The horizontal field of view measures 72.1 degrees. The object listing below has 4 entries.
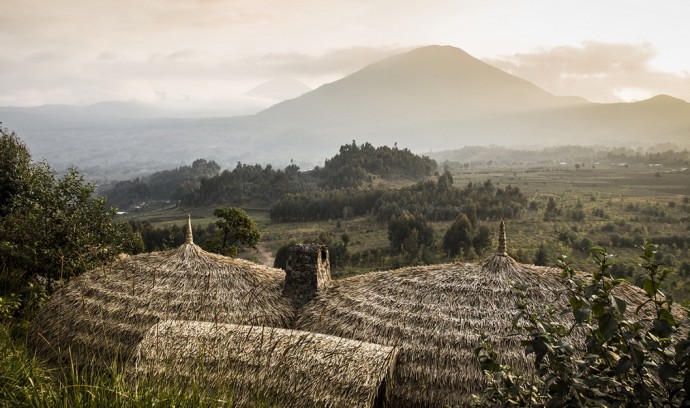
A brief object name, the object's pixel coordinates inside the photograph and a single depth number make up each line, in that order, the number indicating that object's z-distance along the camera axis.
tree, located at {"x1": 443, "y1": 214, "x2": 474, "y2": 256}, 57.72
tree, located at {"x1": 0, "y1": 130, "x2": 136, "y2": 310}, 16.15
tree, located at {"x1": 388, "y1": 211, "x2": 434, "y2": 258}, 59.38
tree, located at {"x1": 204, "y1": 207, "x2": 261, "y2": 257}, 30.92
